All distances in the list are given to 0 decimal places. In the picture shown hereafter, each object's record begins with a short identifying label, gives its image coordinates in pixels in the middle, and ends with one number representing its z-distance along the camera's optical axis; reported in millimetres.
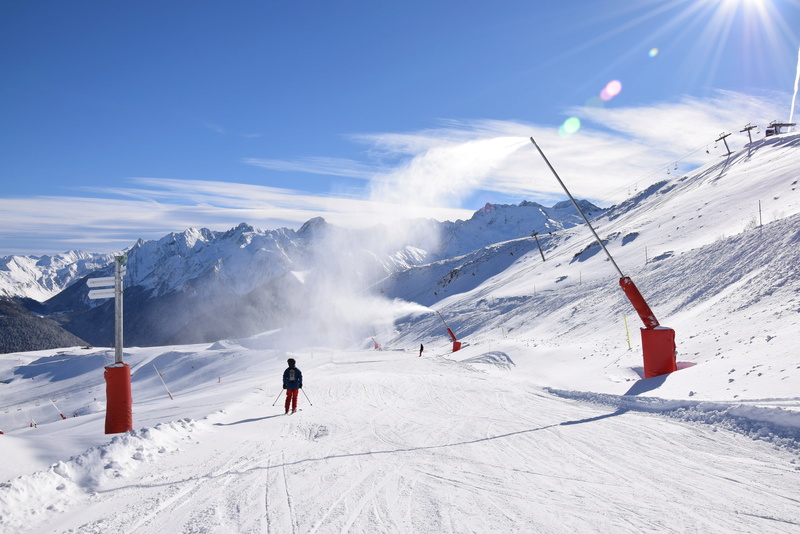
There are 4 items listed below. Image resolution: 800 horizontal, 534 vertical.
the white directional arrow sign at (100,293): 9245
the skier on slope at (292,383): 13156
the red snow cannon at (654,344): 14547
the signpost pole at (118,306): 9969
